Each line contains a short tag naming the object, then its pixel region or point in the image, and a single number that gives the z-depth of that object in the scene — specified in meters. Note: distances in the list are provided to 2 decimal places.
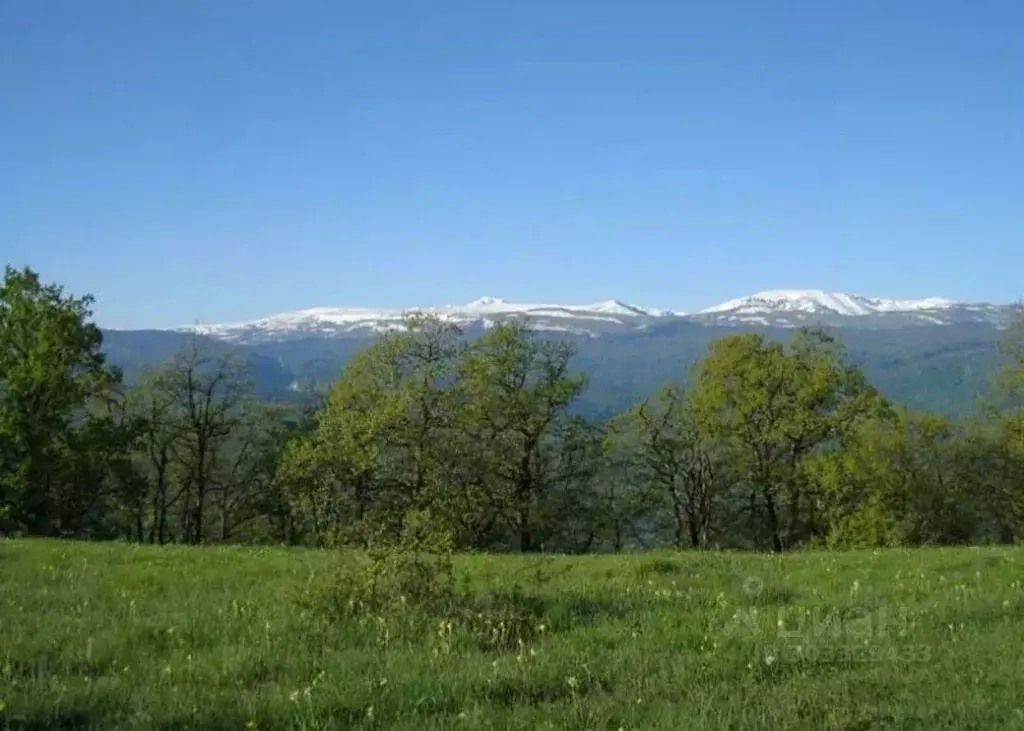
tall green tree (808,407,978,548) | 52.38
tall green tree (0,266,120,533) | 40.81
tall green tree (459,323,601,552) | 50.31
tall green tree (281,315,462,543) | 46.56
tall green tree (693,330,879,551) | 53.12
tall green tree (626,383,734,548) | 59.50
